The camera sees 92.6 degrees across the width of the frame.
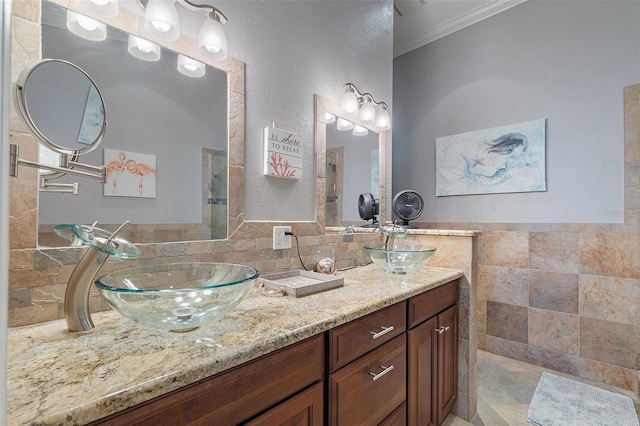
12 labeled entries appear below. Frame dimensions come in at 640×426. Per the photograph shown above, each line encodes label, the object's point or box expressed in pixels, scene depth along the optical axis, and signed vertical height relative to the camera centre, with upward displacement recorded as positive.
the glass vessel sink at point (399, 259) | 1.68 -0.24
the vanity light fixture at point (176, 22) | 1.11 +0.73
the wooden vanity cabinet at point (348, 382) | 0.68 -0.51
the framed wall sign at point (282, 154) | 1.56 +0.33
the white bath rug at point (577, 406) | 1.83 -1.21
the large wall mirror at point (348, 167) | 1.92 +0.35
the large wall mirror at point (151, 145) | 1.01 +0.28
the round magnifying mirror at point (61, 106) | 0.83 +0.32
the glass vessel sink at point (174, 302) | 0.74 -0.22
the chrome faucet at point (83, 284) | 0.84 -0.19
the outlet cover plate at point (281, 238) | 1.57 -0.12
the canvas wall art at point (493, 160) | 2.54 +0.51
